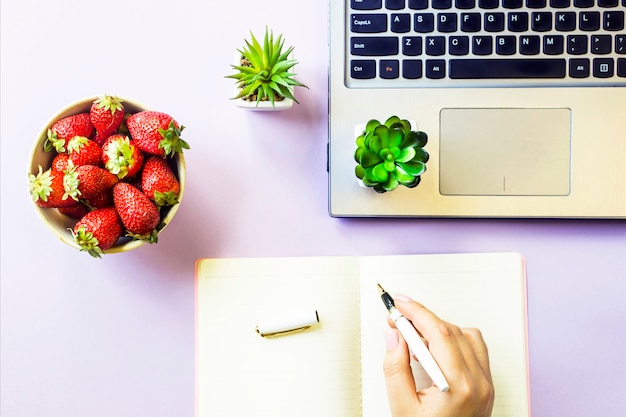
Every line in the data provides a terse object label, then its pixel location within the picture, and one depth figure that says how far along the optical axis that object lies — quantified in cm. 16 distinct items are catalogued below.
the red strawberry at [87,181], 48
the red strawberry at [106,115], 50
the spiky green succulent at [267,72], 54
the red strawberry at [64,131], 50
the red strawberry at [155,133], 50
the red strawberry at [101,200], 50
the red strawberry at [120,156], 50
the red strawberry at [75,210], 52
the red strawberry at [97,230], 49
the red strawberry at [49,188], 48
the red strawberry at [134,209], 50
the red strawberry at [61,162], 49
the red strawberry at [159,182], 50
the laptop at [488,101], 54
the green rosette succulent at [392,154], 49
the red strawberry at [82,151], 49
